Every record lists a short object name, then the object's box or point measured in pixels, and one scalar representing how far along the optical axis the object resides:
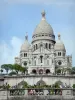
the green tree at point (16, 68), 88.80
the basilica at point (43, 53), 102.38
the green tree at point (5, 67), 89.69
